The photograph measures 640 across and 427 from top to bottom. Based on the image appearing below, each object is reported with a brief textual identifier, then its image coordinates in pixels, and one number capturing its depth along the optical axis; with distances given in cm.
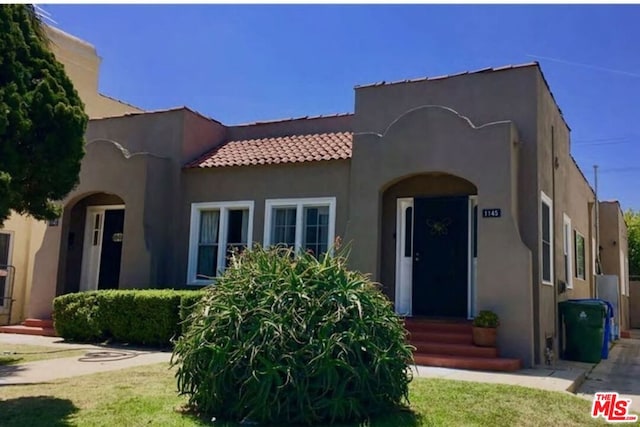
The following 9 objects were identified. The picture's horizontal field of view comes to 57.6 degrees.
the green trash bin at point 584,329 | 1194
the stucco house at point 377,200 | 1100
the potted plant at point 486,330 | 1023
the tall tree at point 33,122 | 649
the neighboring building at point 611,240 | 2247
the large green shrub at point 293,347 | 567
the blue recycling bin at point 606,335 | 1283
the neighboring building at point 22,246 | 1669
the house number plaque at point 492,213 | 1077
